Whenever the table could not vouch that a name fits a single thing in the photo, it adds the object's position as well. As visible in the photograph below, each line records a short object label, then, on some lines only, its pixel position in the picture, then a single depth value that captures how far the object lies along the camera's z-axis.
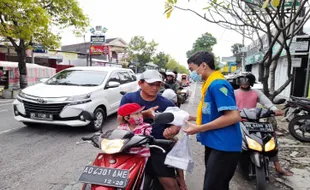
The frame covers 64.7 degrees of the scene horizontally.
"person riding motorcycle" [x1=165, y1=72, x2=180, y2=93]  6.20
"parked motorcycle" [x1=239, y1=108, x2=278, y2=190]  2.96
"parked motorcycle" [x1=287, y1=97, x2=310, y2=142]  5.26
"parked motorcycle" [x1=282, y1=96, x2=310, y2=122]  5.43
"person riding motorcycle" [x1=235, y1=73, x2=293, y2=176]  3.76
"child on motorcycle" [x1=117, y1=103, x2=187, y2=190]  2.16
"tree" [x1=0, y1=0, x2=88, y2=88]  12.02
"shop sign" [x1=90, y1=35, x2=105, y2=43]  25.91
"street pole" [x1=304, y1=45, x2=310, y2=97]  8.86
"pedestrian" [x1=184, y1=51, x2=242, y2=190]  1.82
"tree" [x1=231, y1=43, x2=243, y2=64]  62.06
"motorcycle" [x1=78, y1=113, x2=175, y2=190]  1.73
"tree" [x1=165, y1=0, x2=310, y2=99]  4.49
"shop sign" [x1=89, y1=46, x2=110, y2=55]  28.82
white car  5.21
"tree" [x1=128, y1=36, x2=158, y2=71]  49.44
